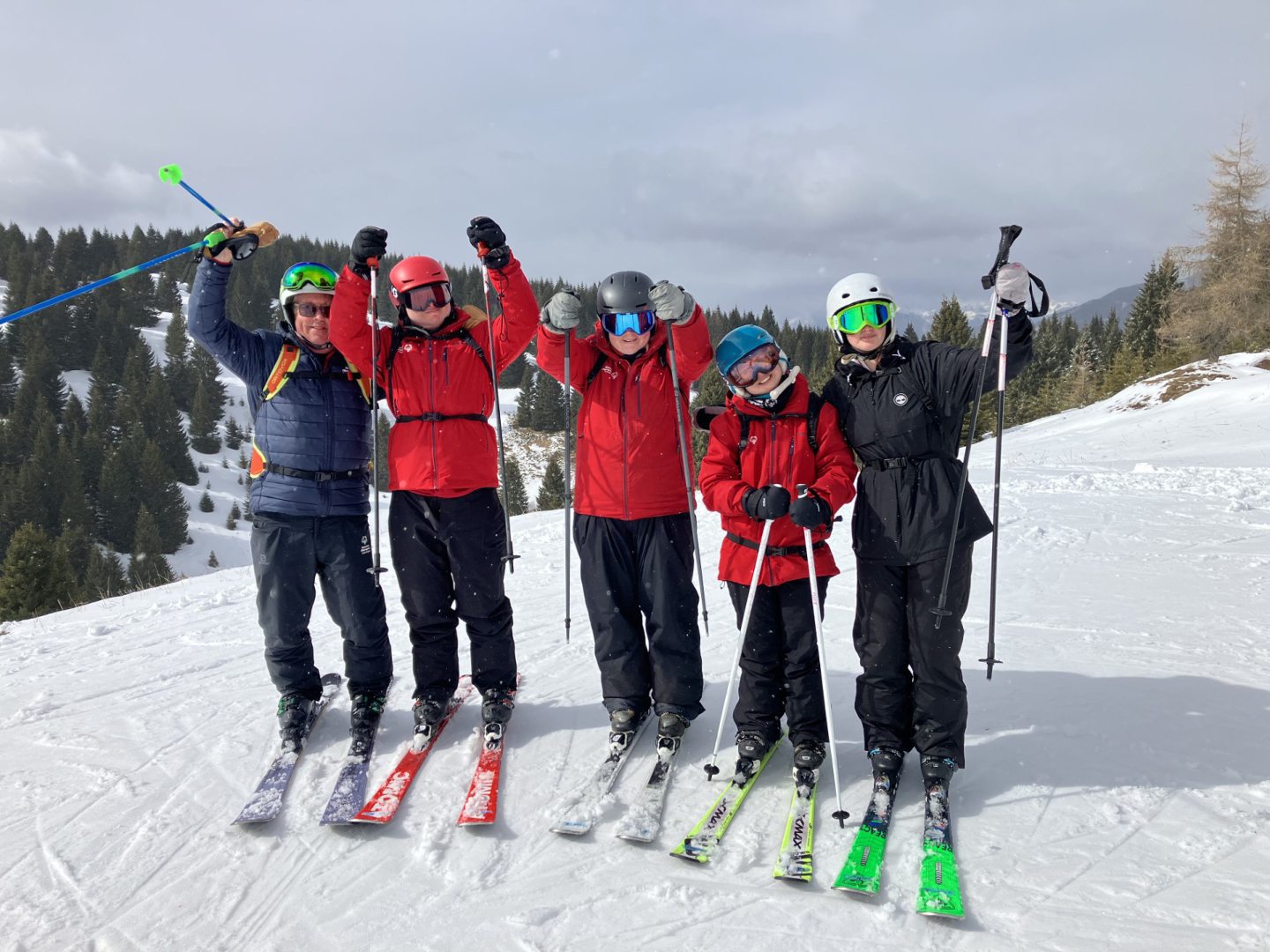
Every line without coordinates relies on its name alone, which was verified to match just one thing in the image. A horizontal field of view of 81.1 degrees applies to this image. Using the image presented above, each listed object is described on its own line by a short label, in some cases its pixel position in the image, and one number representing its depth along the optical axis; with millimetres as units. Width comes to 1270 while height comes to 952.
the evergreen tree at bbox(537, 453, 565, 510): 43875
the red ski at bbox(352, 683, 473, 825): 3090
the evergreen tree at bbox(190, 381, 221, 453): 65812
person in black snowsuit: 3111
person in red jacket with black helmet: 3541
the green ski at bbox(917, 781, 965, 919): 2471
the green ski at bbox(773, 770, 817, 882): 2688
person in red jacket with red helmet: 3592
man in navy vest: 3689
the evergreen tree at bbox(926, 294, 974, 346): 27234
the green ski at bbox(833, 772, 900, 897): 2596
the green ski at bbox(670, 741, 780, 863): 2820
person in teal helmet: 3314
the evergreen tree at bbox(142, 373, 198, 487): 60781
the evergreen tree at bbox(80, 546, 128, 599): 41231
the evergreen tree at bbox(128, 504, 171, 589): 47594
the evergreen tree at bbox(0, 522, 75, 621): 23453
